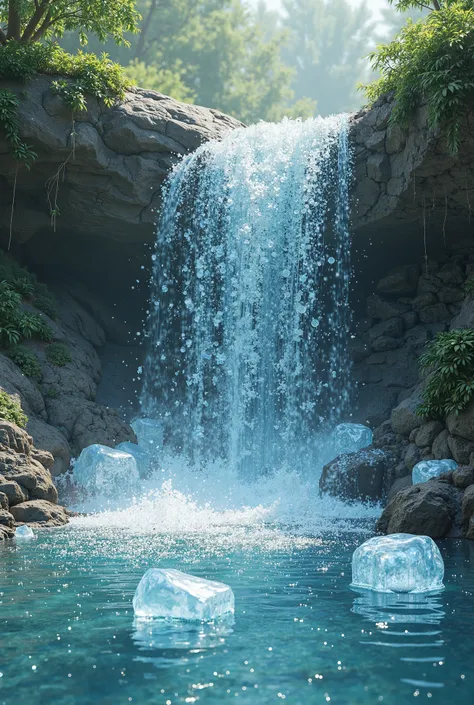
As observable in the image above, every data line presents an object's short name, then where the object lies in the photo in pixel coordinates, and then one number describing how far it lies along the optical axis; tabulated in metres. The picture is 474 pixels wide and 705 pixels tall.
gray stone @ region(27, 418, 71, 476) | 13.39
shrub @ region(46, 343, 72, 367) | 15.62
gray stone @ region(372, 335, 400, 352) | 17.20
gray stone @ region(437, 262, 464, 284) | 16.94
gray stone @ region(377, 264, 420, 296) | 17.55
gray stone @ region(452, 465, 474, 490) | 10.11
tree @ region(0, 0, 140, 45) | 17.12
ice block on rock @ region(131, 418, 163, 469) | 16.80
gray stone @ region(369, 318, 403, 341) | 17.30
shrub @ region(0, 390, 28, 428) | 12.33
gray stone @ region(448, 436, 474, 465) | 11.38
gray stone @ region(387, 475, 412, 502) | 12.14
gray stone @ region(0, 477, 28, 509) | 10.27
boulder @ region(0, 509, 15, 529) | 9.66
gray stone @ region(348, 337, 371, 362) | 17.56
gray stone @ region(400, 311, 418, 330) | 17.22
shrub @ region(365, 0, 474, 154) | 12.76
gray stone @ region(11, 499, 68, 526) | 10.30
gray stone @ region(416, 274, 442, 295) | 17.16
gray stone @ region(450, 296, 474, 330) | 14.49
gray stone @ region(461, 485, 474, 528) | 9.52
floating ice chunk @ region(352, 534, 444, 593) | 6.25
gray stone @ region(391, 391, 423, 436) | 12.94
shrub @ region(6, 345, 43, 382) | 14.70
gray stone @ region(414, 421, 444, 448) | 12.30
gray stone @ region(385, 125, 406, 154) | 14.26
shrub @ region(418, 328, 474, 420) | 11.93
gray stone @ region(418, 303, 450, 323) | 17.03
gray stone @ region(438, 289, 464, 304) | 16.92
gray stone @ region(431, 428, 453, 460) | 11.78
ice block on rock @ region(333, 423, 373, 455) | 15.37
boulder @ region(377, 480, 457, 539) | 9.38
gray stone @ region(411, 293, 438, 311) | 17.12
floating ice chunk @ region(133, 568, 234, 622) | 5.20
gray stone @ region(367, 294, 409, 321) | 17.55
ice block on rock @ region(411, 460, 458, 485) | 11.38
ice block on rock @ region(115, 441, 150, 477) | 14.91
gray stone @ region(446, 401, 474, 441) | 11.42
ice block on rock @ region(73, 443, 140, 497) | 13.38
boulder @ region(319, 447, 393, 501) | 12.63
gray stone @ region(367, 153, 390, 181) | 14.81
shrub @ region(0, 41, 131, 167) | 15.21
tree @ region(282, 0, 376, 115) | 53.81
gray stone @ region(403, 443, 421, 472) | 12.39
